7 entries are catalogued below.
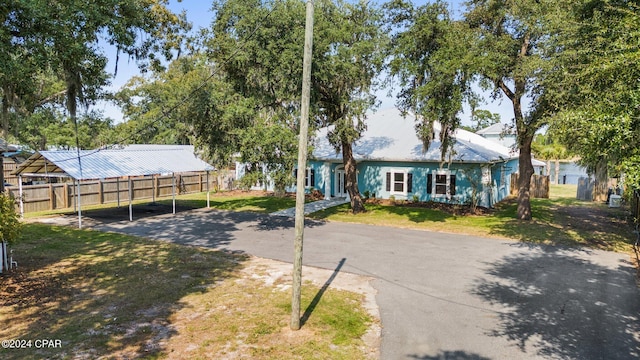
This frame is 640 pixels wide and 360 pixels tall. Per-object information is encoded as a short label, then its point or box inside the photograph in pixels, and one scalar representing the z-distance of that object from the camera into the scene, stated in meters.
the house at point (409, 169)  20.50
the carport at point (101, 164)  15.09
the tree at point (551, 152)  37.21
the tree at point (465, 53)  13.38
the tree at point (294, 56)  12.87
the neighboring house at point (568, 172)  44.14
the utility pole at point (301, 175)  6.39
